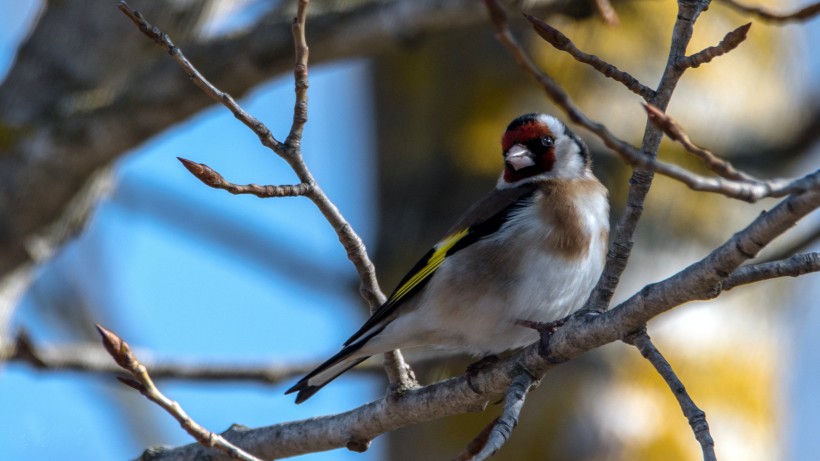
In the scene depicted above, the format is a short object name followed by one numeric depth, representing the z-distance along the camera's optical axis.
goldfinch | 7.01
